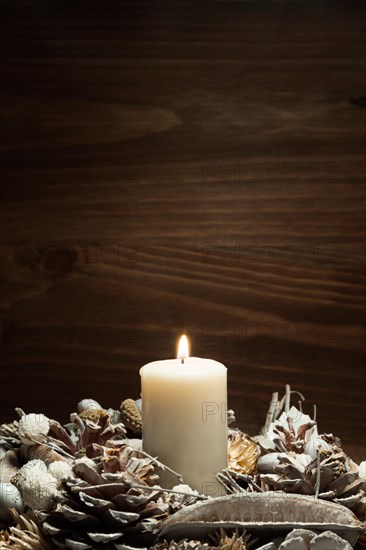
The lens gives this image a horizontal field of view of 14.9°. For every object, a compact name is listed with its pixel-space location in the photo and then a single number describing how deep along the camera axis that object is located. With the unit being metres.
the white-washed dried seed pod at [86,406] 1.05
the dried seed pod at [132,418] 1.04
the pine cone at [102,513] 0.86
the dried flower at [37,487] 0.90
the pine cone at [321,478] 0.90
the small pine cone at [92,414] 1.02
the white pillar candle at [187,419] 0.95
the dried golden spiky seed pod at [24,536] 0.88
